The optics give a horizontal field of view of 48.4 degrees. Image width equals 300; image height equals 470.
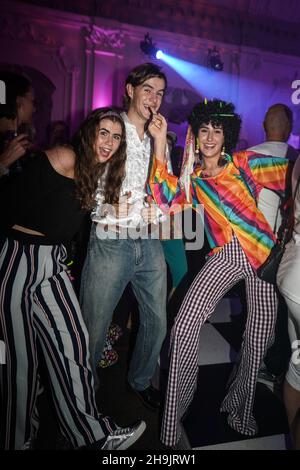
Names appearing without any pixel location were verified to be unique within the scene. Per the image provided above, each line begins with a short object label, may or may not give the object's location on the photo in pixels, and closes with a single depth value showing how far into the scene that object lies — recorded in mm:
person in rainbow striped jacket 1518
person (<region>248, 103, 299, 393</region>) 1940
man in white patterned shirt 1584
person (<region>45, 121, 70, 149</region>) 4855
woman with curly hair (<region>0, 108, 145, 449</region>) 1270
